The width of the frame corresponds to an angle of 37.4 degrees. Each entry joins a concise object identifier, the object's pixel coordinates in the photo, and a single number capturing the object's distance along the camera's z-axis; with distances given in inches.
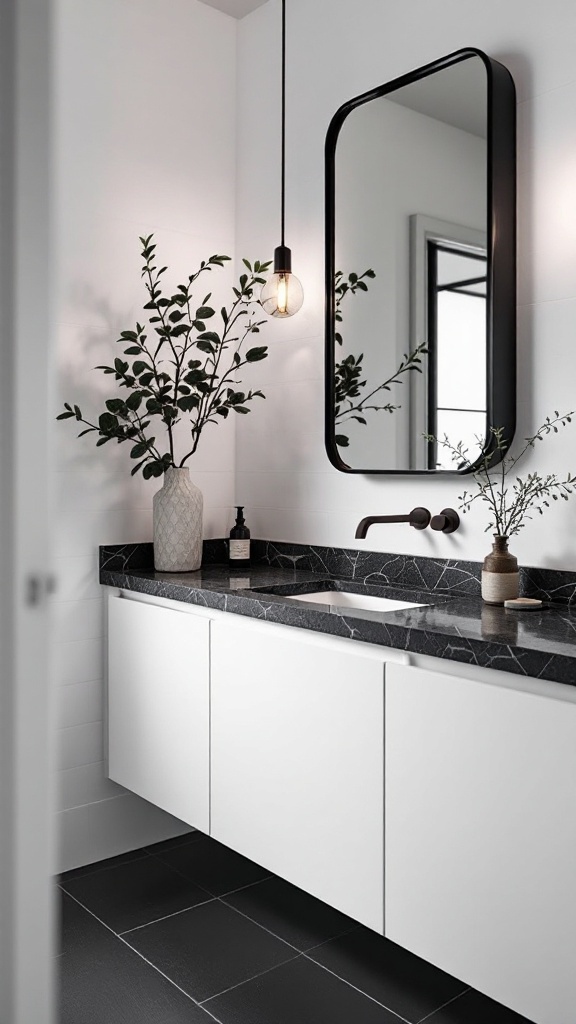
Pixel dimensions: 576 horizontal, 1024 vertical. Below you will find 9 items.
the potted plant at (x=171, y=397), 98.4
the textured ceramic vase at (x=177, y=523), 98.5
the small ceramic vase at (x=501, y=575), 75.9
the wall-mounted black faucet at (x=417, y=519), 85.7
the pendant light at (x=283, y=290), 95.0
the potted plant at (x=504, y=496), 76.0
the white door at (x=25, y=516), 24.8
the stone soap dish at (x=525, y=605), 73.2
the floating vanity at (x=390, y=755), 56.2
